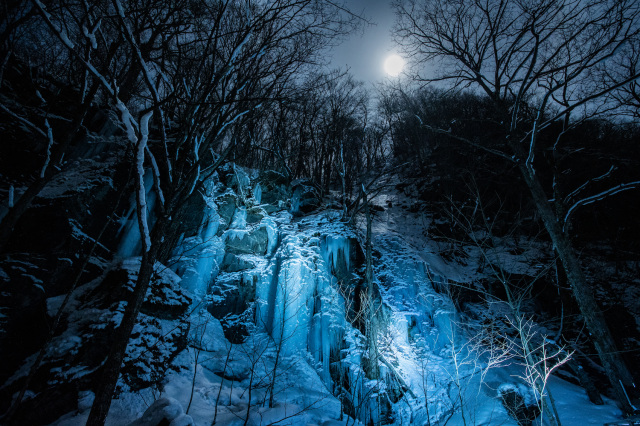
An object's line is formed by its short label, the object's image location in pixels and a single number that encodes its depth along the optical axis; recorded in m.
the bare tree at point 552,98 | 4.67
